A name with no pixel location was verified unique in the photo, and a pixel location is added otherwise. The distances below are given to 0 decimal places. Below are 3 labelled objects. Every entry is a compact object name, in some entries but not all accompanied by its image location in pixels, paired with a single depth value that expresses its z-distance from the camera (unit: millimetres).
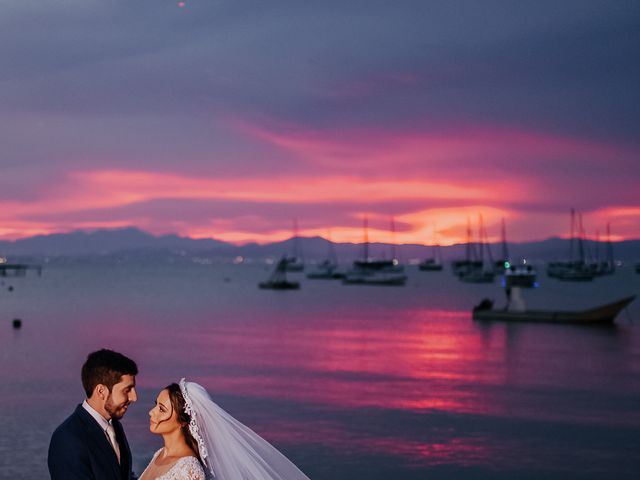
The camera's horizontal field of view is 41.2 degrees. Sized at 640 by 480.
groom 4590
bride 4832
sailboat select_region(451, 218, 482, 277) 169125
